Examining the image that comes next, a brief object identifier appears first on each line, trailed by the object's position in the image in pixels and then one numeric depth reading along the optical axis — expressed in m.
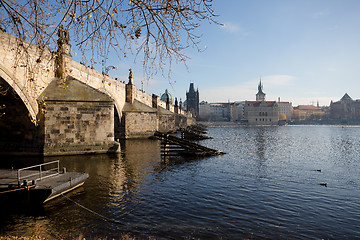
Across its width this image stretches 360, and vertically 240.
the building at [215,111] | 182.20
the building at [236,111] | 172.00
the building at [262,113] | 141.38
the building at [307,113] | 182.50
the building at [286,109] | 183.25
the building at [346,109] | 166.12
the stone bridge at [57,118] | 15.39
